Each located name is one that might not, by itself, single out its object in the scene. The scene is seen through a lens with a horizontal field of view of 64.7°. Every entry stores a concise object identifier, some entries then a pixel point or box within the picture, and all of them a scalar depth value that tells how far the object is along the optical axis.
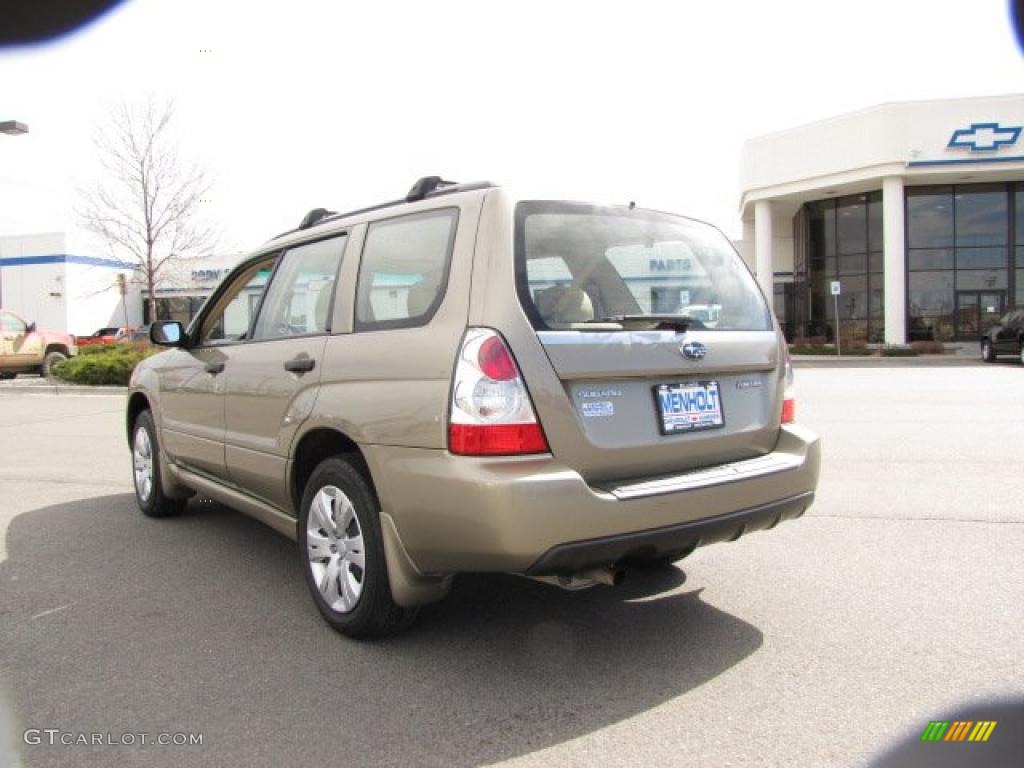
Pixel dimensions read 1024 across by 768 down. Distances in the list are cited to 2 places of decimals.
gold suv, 2.84
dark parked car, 22.30
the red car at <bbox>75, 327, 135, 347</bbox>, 38.31
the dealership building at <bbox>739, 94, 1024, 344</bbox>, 28.80
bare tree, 24.23
